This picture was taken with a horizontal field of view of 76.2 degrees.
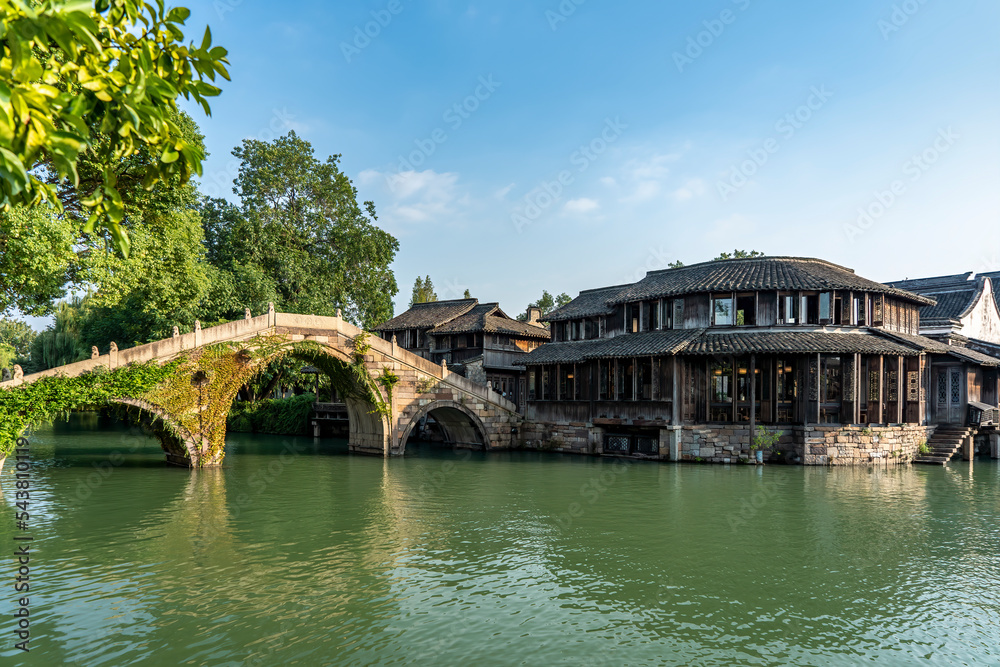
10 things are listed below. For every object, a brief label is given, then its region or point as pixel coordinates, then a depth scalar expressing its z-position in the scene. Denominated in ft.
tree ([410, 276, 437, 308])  256.11
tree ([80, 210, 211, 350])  71.93
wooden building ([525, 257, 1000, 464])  88.07
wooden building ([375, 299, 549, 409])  139.74
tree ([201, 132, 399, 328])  137.18
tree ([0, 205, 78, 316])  58.18
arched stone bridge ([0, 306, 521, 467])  78.59
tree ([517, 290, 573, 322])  230.93
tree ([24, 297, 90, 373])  146.30
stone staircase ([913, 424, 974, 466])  91.48
